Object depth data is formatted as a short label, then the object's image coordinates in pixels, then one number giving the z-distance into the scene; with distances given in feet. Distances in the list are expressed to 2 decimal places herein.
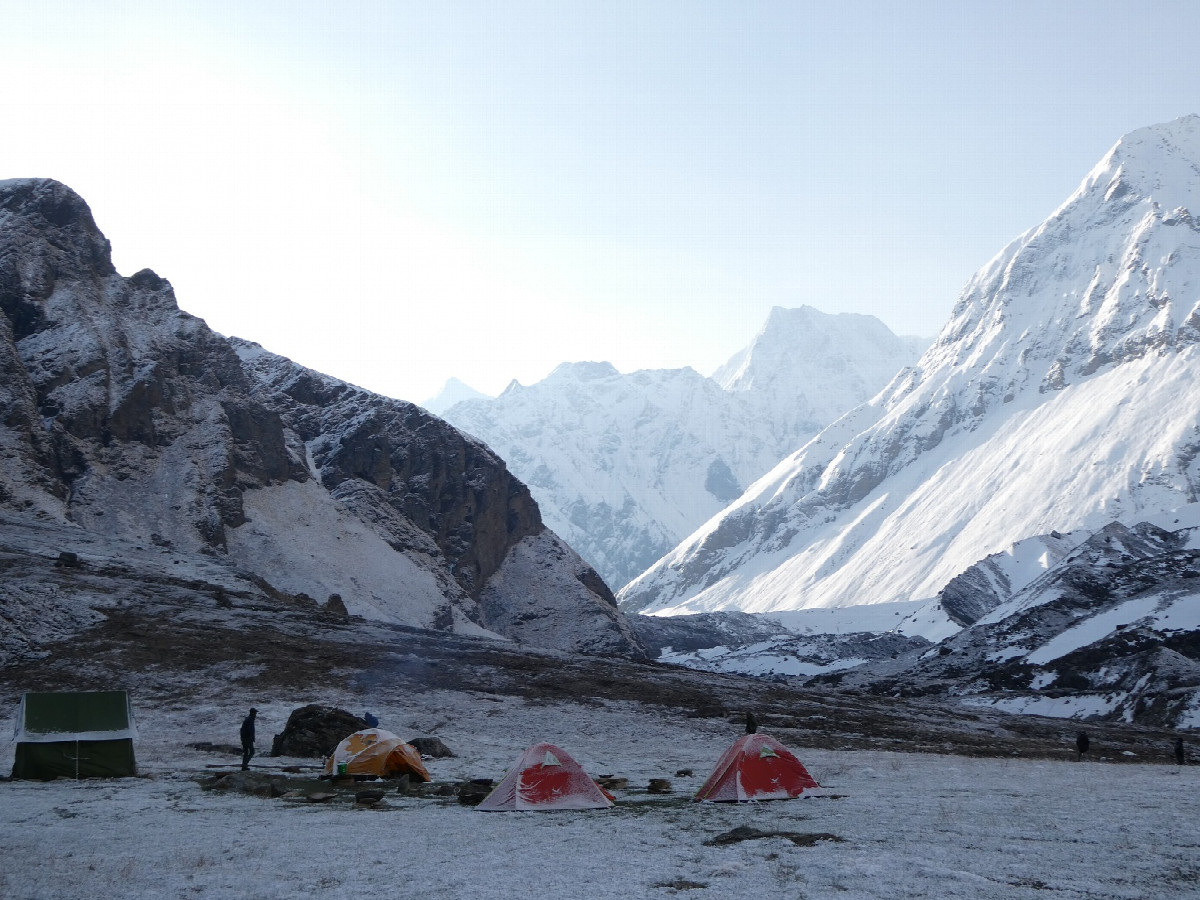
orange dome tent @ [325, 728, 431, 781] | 106.11
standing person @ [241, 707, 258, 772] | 108.06
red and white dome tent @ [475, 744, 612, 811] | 86.84
